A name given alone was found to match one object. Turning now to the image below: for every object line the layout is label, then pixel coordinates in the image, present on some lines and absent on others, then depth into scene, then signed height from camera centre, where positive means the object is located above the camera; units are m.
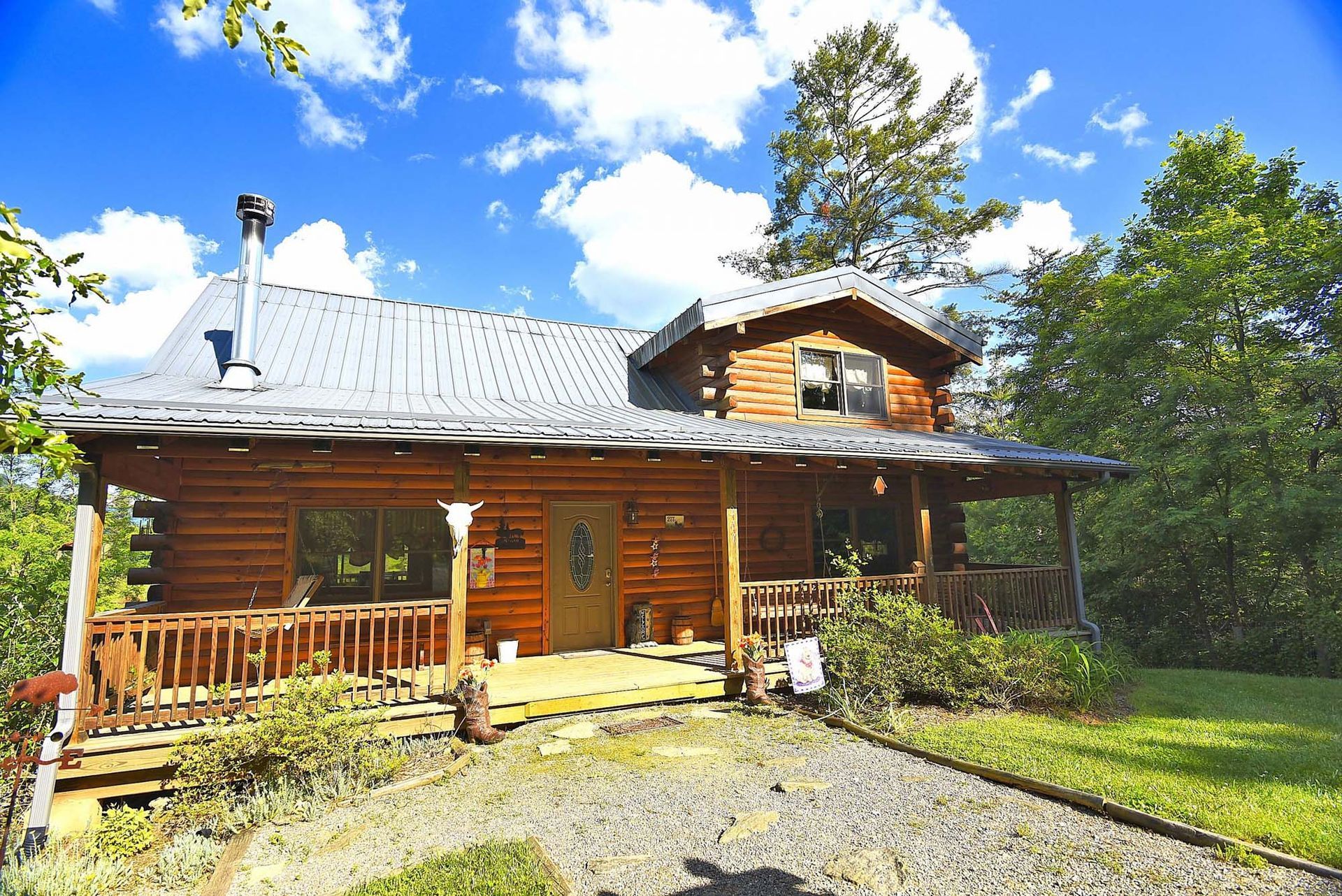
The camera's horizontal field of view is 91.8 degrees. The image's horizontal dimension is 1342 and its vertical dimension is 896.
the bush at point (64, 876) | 3.95 -1.99
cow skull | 6.86 +0.30
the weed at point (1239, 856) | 3.91 -1.94
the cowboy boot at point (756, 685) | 7.87 -1.70
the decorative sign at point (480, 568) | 9.25 -0.26
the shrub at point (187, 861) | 4.29 -2.06
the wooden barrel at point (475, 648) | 8.92 -1.35
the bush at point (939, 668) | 7.71 -1.53
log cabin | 6.28 +0.84
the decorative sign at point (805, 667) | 7.76 -1.47
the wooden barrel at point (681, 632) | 10.41 -1.37
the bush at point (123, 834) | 4.62 -2.01
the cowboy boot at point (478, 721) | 6.56 -1.72
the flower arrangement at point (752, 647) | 8.05 -1.28
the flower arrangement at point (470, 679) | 6.66 -1.34
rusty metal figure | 4.11 -0.92
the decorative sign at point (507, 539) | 9.45 +0.14
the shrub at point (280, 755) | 5.25 -1.65
